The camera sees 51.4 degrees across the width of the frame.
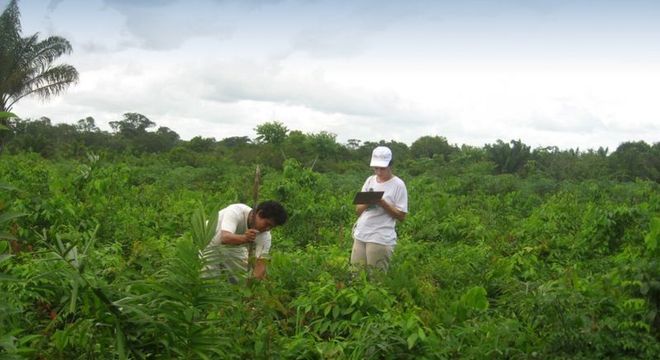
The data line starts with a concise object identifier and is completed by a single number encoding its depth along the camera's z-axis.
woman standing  5.80
